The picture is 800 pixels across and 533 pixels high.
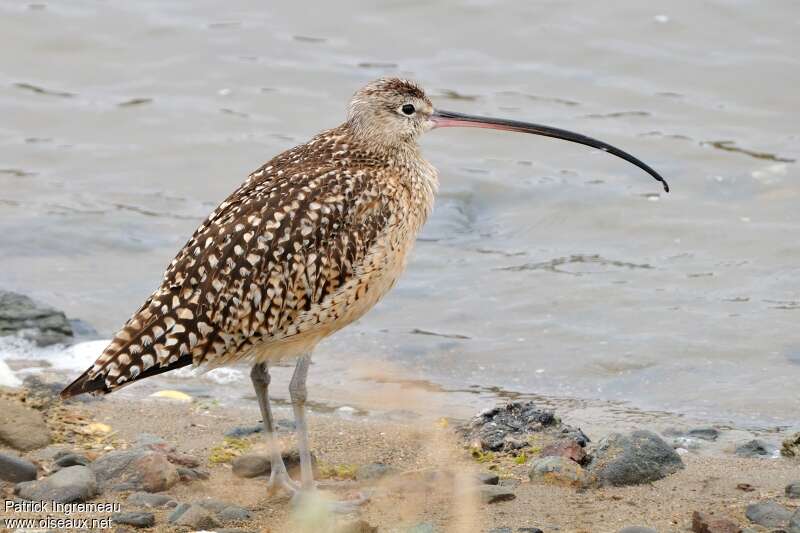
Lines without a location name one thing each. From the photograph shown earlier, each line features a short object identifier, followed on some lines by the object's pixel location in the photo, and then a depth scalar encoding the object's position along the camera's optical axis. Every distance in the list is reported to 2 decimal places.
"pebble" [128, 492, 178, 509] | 13.64
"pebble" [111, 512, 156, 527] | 13.04
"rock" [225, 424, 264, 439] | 16.36
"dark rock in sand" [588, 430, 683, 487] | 14.21
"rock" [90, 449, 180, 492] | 14.12
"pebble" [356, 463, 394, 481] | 14.95
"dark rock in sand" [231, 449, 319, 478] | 15.08
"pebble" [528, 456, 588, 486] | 14.12
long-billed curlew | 13.73
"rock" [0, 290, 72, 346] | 20.47
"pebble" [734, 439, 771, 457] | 16.23
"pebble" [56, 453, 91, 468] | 14.62
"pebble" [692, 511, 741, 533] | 12.55
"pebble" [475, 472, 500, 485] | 14.17
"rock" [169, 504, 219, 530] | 12.98
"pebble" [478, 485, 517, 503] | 13.59
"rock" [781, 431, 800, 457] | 15.80
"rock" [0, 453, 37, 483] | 14.02
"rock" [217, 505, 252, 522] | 13.45
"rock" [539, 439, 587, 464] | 14.75
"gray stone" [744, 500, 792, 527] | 12.86
